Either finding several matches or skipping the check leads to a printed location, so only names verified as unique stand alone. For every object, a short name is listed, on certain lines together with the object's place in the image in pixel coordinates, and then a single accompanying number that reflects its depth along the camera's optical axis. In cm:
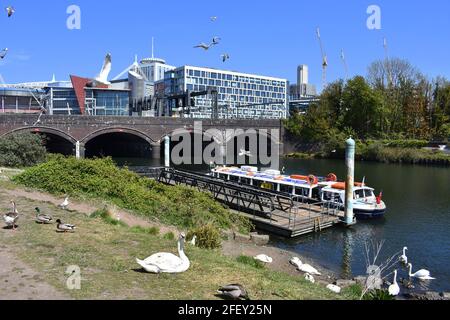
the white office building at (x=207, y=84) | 17612
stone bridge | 6844
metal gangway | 3034
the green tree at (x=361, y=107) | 10150
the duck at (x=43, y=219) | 1802
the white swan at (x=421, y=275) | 2148
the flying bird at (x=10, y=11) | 2635
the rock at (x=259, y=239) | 2622
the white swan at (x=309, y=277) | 1823
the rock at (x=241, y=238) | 2574
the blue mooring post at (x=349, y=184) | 3231
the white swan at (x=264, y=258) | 2086
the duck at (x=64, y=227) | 1662
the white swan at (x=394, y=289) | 1777
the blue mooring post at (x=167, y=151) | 5544
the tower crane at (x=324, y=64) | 15162
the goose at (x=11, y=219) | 1686
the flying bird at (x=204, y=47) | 3544
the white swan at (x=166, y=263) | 1227
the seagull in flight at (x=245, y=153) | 9184
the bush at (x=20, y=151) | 3938
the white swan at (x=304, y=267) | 2119
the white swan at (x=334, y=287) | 1684
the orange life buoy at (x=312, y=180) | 4000
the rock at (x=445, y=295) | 1829
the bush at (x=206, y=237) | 1895
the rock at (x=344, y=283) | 1861
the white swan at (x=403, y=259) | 2332
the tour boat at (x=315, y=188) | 3512
